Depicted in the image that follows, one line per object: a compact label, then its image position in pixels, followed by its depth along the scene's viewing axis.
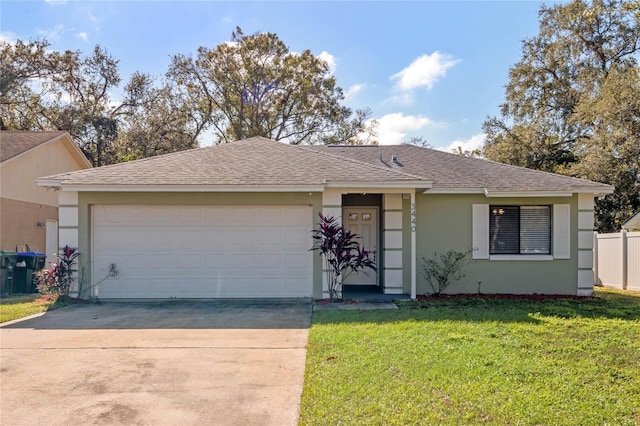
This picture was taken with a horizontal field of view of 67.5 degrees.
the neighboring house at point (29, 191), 15.27
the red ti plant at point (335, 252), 10.27
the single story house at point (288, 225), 10.89
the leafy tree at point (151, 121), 28.00
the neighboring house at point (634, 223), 17.09
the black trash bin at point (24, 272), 13.09
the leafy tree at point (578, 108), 18.03
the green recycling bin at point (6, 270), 12.67
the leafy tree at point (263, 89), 30.53
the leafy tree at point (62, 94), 26.59
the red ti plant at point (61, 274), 10.59
